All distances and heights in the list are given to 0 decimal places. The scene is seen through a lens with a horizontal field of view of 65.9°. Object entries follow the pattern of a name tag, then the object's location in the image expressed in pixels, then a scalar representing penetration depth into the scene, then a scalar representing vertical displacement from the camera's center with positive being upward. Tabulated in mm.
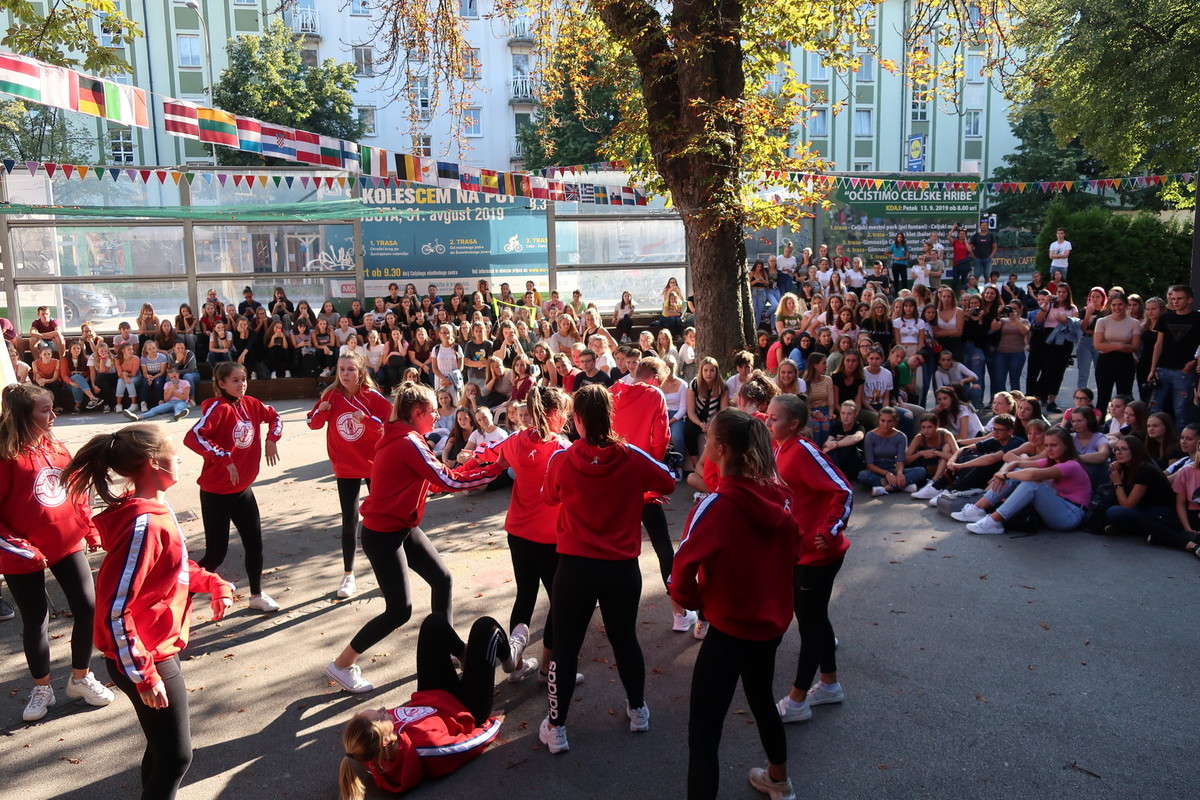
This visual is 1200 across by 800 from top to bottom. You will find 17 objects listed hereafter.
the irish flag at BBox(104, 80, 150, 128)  8906 +1630
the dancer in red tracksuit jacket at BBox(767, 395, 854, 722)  4227 -1205
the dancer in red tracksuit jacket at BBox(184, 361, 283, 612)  5875 -1244
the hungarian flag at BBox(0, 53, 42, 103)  7426 +1602
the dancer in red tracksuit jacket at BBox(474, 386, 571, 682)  4840 -1260
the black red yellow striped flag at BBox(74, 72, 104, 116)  8594 +1654
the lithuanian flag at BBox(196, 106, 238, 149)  10609 +1650
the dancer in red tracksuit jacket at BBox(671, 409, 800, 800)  3461 -1170
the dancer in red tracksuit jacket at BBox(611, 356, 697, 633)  5668 -1046
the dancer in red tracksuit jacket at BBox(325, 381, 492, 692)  4867 -1176
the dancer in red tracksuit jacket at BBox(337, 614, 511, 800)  3756 -1965
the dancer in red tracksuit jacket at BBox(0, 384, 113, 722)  4617 -1319
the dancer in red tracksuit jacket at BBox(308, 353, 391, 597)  6309 -1052
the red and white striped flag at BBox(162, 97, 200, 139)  10531 +1722
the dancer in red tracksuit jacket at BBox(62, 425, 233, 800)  3289 -1146
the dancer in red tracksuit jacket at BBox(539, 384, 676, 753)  4145 -1214
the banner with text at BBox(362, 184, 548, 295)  18062 +526
